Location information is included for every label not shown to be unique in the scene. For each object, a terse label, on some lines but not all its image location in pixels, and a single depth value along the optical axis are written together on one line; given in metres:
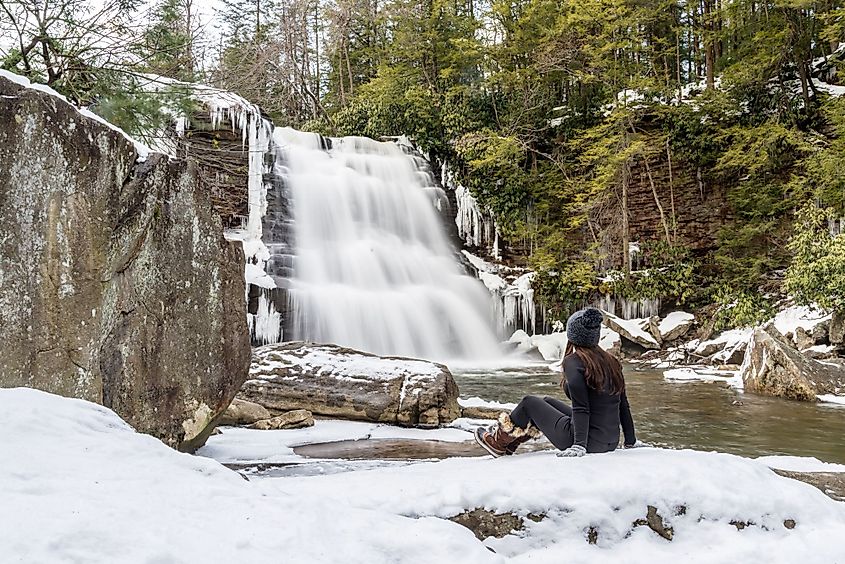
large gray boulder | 3.58
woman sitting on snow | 3.35
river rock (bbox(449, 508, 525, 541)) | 2.67
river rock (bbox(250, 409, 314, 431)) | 5.71
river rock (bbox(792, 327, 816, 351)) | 10.82
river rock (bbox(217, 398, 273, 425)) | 5.91
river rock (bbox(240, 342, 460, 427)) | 6.09
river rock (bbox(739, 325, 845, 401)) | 8.20
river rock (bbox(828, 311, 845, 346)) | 10.49
